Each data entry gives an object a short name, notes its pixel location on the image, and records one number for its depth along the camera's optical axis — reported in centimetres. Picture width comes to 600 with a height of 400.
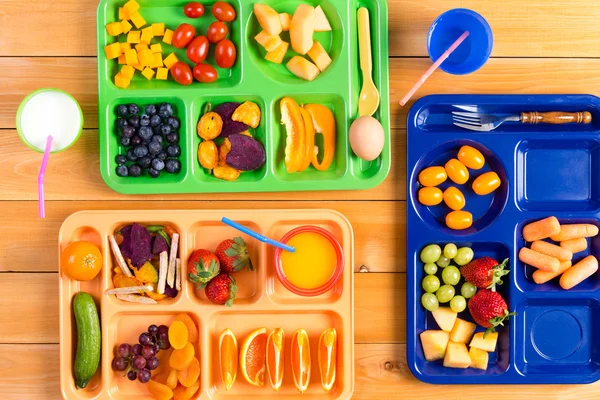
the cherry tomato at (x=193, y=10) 151
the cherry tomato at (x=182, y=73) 149
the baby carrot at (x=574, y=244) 155
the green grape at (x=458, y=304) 153
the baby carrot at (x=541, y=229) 151
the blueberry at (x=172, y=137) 151
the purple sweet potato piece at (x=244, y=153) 149
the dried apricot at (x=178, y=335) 151
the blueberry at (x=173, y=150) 150
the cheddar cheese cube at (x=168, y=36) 152
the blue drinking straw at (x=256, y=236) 144
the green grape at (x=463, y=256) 153
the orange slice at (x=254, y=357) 150
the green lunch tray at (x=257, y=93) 150
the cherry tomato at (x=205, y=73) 149
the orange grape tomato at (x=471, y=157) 151
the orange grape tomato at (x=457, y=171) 151
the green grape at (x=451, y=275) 153
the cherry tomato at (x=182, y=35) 150
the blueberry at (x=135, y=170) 151
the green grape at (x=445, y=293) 153
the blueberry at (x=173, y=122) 151
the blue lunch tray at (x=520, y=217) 154
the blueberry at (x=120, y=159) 151
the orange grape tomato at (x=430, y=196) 152
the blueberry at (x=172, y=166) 151
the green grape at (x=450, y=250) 152
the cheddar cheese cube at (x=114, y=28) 150
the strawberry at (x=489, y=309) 150
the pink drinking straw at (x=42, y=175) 140
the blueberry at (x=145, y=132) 150
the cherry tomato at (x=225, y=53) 149
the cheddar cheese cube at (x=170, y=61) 152
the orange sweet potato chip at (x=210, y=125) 151
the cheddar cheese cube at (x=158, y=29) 152
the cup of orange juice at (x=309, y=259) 149
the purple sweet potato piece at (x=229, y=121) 150
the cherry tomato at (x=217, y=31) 150
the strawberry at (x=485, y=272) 151
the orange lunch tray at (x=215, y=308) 152
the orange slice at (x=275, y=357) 149
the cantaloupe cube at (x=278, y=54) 151
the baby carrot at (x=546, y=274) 153
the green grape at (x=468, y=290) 154
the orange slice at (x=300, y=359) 149
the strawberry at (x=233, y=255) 149
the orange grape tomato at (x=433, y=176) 152
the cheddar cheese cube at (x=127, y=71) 150
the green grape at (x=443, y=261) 154
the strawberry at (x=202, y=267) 146
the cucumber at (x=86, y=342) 150
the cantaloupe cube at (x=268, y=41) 149
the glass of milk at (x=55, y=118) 145
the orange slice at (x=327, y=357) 149
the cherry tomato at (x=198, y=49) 150
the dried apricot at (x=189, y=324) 152
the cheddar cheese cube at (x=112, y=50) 150
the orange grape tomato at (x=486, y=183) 151
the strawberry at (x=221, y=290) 148
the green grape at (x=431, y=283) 153
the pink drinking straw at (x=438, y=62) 143
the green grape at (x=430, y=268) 153
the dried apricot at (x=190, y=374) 151
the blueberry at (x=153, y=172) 151
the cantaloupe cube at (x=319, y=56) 151
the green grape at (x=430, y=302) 153
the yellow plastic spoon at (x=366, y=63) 150
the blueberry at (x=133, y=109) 151
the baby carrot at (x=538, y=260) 151
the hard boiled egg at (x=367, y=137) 144
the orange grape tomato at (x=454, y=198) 151
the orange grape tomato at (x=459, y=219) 152
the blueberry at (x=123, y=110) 151
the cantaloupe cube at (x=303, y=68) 150
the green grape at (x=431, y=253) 152
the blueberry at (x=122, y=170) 151
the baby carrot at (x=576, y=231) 153
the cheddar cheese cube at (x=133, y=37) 152
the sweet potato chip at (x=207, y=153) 152
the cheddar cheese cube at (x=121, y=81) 150
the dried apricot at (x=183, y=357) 150
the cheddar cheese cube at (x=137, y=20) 151
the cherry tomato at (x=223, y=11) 149
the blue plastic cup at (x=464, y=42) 144
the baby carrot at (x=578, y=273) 153
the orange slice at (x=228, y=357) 150
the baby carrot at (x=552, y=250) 153
